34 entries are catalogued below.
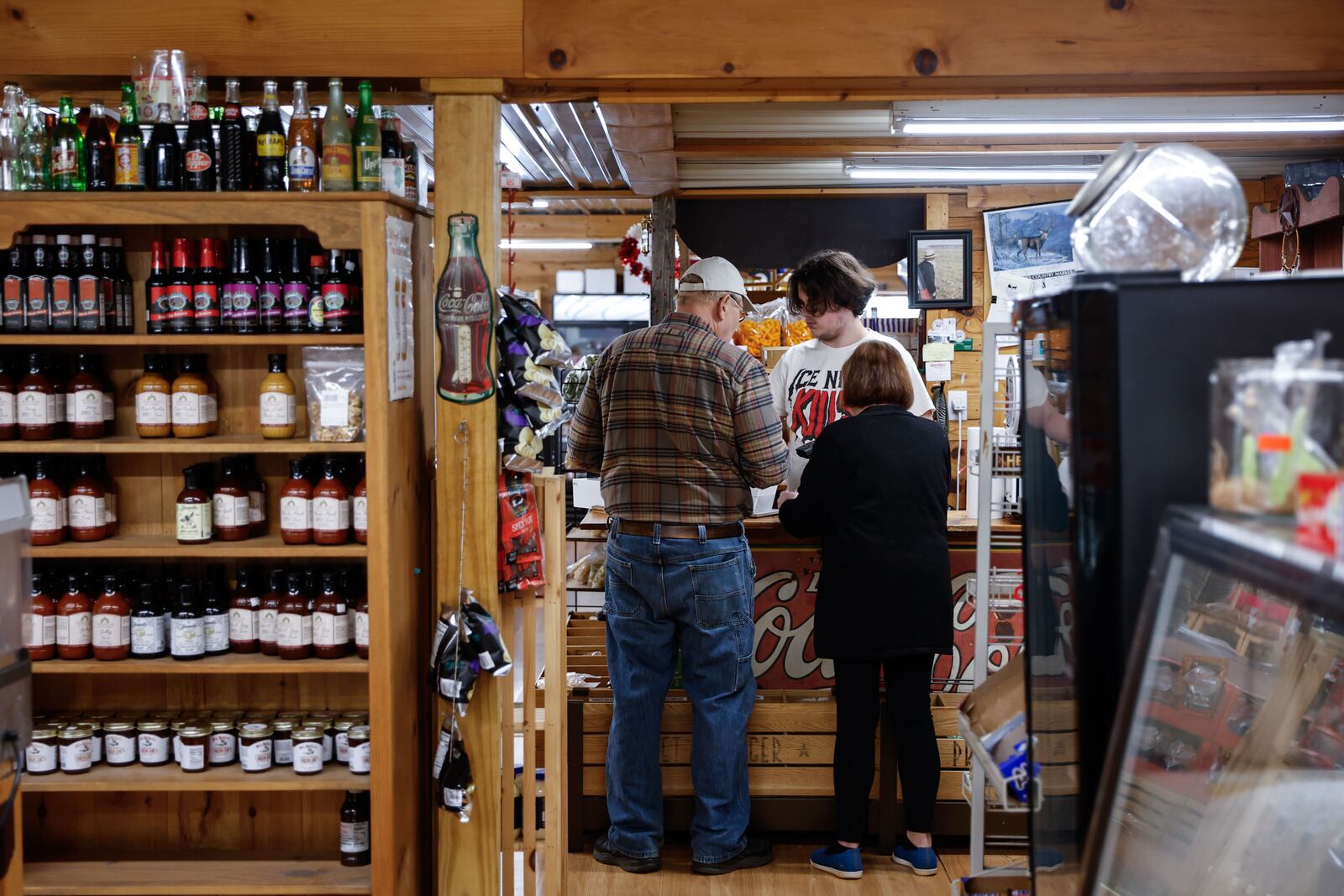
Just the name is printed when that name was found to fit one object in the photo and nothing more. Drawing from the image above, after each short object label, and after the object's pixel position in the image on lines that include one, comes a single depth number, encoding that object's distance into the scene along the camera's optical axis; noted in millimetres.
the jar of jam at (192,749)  3092
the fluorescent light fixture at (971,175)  6562
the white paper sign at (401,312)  2953
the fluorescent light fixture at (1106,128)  5113
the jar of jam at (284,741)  3135
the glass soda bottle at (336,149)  2947
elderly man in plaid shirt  3520
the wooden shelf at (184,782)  3047
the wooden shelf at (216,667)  3012
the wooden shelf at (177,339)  2920
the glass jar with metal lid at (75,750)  3082
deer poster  7359
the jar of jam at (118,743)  3127
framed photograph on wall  7363
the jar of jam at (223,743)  3133
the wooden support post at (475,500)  3021
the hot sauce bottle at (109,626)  3057
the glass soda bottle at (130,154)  2955
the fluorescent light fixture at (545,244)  11195
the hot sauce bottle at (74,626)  3057
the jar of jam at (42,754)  3092
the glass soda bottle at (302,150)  2961
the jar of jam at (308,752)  3078
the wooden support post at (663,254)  7082
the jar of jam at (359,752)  3084
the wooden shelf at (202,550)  2979
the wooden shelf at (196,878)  3088
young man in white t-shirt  4156
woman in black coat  3574
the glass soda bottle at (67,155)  2949
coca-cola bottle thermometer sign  3045
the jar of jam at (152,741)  3123
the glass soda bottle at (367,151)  2977
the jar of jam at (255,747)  3102
